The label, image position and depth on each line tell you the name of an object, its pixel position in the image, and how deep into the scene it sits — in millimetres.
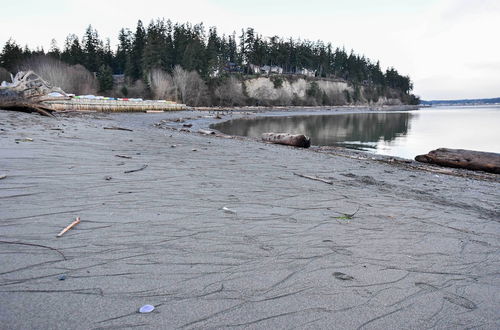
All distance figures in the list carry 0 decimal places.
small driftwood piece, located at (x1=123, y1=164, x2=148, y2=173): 5336
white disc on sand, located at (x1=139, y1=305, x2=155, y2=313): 1906
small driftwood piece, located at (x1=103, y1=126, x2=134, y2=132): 13234
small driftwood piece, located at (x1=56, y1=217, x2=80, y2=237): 2777
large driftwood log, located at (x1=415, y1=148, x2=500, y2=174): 10859
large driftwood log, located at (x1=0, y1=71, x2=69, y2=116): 14102
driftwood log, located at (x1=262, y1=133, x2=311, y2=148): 14461
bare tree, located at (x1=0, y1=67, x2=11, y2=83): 45812
